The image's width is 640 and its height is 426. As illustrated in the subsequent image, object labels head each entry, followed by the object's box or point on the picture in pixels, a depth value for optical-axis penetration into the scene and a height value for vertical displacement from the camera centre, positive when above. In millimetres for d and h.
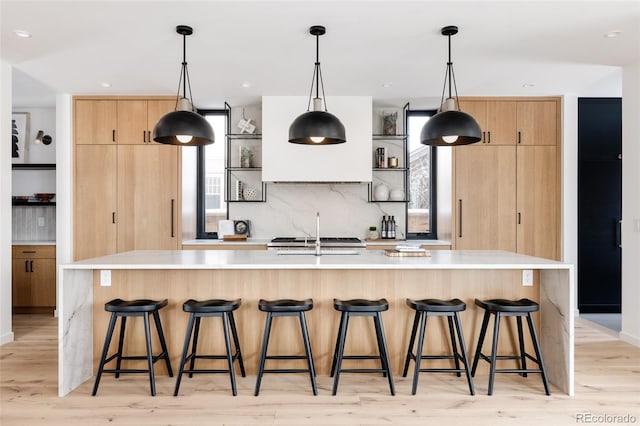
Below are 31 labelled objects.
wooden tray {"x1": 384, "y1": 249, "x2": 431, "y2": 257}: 3121 -318
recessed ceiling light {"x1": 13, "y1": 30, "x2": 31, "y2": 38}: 3203 +1341
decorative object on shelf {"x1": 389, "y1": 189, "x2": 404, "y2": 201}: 5270 +191
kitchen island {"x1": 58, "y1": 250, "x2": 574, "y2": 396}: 3076 -599
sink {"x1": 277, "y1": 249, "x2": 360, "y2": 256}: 3316 -331
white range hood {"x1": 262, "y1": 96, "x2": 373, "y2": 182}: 4883 +707
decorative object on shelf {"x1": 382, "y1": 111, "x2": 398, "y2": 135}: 5207 +1070
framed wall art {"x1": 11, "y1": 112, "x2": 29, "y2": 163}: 5422 +955
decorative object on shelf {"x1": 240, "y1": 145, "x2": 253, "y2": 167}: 5195 +649
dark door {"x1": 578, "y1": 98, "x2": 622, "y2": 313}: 5152 -3
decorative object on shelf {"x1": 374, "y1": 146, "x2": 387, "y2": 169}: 5207 +641
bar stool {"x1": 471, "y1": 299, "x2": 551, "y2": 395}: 2742 -679
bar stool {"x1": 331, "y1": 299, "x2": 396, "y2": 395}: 2721 -728
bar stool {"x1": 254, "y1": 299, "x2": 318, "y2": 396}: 2730 -718
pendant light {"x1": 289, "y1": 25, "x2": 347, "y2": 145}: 2883 +567
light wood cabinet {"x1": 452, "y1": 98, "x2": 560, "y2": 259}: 5023 +315
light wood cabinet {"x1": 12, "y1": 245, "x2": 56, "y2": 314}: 4984 -786
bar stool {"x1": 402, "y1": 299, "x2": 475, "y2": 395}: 2725 -683
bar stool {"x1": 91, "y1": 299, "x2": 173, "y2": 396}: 2734 -685
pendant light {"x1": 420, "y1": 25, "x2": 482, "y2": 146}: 2912 +582
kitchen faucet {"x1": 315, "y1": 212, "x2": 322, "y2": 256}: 3190 -301
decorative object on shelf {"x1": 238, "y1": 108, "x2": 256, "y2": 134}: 5219 +1024
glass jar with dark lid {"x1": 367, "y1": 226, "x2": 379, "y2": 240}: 5285 -282
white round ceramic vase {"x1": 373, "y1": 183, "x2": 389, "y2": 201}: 5254 +215
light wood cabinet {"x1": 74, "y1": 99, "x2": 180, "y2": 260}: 4969 +198
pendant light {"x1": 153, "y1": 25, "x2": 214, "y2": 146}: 2906 +573
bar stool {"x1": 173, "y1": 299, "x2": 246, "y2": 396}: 2707 -673
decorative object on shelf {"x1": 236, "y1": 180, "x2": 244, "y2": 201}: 5270 +225
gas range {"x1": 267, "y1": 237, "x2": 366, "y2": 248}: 4688 -360
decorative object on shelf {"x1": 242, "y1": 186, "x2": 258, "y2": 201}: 5273 +201
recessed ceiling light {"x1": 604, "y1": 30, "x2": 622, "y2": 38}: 3232 +1356
